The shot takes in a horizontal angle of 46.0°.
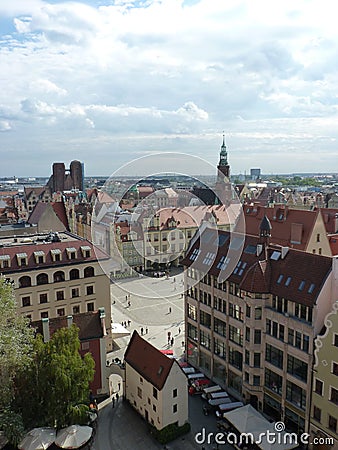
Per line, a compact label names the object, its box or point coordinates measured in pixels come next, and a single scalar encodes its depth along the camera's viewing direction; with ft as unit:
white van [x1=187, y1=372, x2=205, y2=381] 142.49
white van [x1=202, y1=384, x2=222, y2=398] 131.75
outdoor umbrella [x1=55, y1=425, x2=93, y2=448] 103.14
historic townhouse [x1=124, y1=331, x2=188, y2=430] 111.34
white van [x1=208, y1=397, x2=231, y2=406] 125.90
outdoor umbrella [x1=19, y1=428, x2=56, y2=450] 101.19
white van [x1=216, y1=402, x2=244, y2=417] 121.90
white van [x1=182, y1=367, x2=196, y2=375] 146.90
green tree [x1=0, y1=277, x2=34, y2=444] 92.43
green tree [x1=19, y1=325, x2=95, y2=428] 102.73
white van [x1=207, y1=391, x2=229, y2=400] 128.89
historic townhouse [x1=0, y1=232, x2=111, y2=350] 149.89
